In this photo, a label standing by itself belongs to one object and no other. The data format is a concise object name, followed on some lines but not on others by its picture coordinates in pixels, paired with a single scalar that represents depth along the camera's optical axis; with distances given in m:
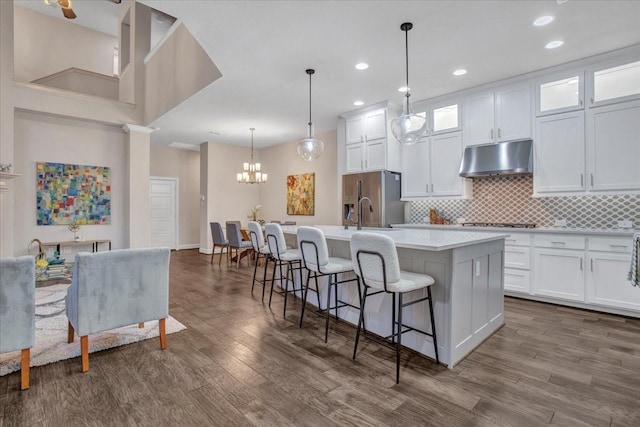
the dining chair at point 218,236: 7.00
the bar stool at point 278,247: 3.43
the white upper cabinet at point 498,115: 4.15
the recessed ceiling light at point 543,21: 2.86
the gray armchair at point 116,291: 2.27
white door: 8.60
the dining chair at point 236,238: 6.37
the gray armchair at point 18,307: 1.95
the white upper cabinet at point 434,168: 4.76
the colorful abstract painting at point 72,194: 5.62
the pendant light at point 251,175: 7.03
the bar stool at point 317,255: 2.74
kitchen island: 2.30
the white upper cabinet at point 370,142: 5.17
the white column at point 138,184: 6.34
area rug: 2.41
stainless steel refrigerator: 5.15
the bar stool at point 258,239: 3.98
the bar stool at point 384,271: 2.07
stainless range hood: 4.09
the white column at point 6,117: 4.85
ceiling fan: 4.08
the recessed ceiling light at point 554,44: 3.30
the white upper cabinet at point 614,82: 3.51
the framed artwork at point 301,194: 7.39
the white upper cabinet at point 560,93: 3.79
